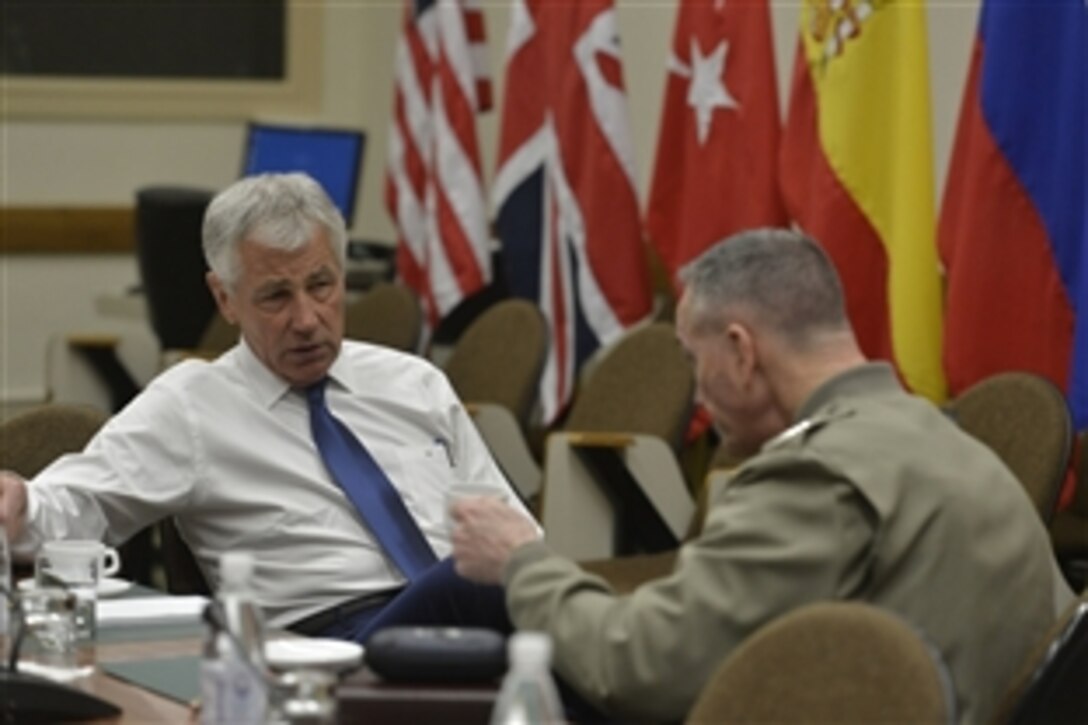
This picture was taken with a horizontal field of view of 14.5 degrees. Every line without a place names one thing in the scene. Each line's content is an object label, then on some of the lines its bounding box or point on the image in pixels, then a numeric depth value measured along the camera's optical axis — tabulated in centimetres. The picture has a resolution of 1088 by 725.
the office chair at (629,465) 1069
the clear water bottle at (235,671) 410
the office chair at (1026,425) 866
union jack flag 1279
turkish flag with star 1176
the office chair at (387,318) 1313
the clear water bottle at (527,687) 361
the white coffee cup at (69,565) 566
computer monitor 1555
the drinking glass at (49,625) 522
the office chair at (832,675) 399
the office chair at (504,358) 1182
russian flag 968
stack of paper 564
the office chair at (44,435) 734
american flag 1417
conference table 447
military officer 461
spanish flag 1051
